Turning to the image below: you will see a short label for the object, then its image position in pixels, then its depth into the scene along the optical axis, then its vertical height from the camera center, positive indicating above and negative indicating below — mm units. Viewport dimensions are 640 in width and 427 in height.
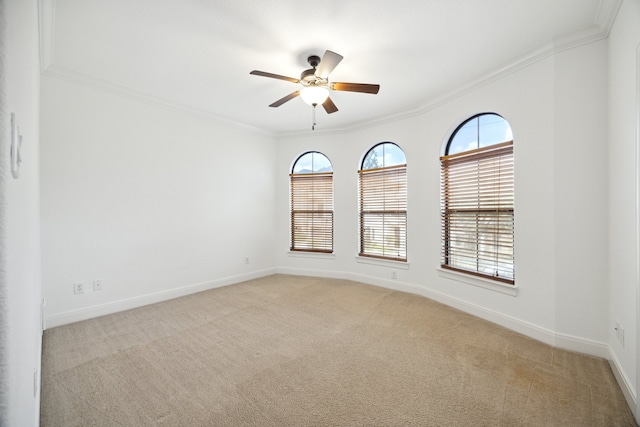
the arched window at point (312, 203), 5301 +181
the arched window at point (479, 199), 3092 +154
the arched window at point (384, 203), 4492 +161
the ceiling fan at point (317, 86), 2664 +1245
